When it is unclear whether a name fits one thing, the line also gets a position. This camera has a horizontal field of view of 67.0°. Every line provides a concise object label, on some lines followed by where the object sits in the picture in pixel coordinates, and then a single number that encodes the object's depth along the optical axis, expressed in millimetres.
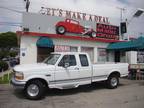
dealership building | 9485
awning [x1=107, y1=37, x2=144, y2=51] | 9223
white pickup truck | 4751
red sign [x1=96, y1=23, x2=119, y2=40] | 12065
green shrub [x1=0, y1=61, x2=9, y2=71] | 12802
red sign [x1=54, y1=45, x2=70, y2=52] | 10035
